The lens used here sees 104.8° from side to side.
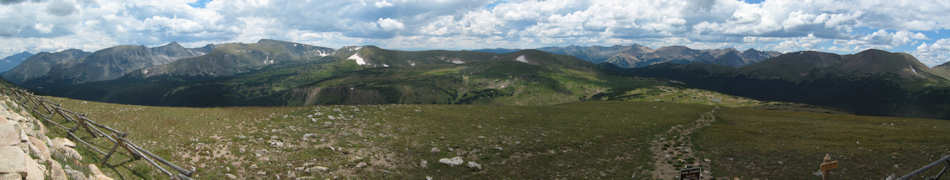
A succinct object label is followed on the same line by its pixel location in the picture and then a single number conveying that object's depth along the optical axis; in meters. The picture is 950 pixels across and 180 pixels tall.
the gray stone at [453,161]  27.59
